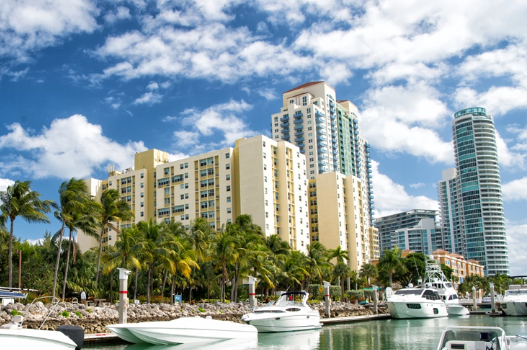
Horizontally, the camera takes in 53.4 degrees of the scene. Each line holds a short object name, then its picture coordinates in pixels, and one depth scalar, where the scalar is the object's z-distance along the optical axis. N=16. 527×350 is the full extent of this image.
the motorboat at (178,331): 28.76
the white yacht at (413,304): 55.59
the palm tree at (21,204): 47.66
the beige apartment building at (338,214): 107.33
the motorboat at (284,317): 38.81
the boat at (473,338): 16.19
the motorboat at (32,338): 19.22
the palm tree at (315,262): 73.19
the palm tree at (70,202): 48.69
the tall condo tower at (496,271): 199.06
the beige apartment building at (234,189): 93.12
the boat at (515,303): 55.34
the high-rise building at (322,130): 148.00
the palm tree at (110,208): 58.16
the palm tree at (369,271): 96.56
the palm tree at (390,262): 89.62
